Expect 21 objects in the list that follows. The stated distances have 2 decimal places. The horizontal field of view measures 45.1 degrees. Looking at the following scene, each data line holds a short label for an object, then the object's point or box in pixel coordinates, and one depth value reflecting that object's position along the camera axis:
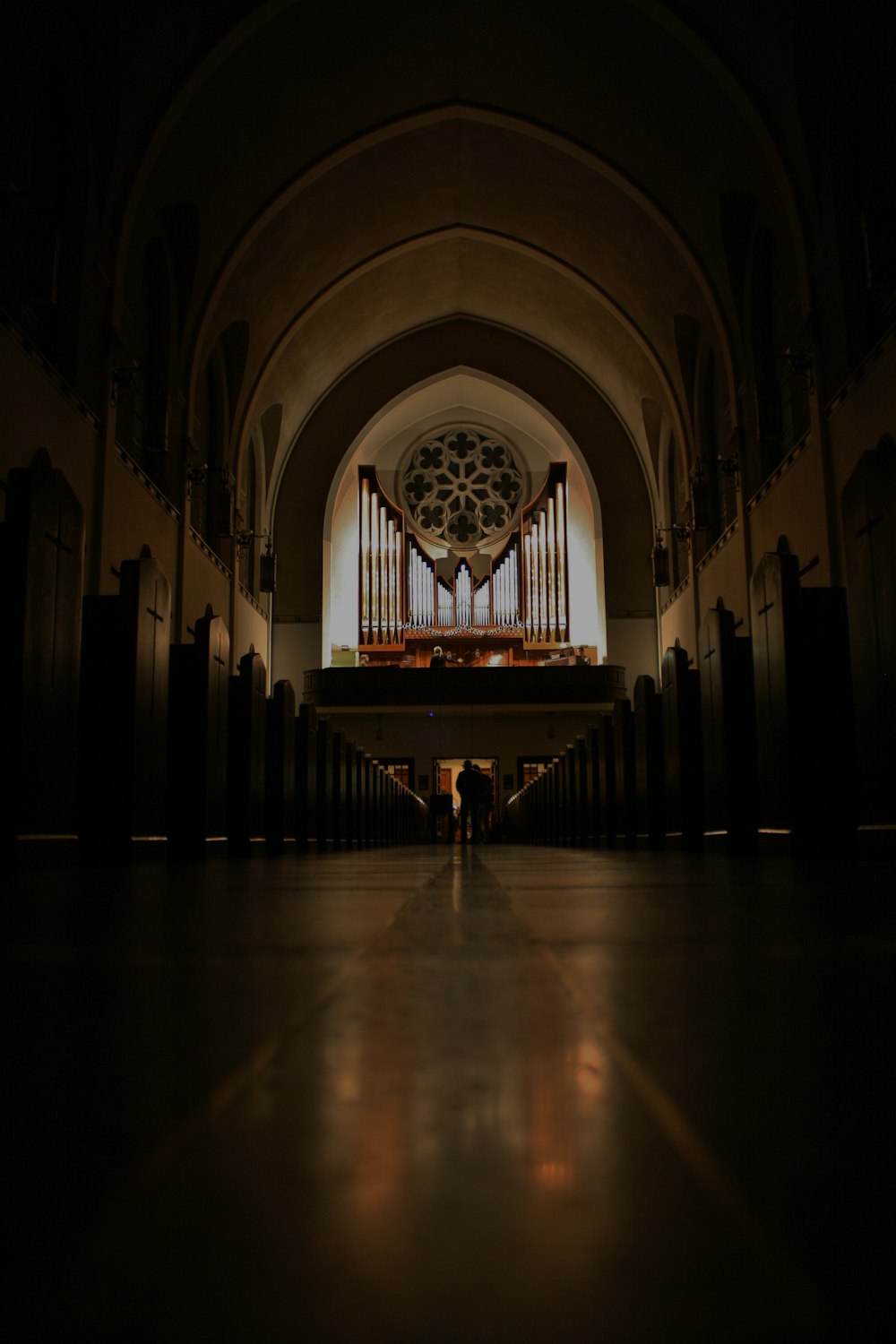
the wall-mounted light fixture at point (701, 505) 15.10
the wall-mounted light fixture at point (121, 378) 11.12
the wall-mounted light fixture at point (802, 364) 11.04
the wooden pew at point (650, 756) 6.82
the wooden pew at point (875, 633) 5.73
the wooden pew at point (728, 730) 5.52
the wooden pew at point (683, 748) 6.41
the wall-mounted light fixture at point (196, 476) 14.38
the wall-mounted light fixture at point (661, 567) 17.80
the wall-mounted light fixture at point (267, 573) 18.41
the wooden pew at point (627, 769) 7.75
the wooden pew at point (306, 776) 8.07
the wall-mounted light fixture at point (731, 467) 13.98
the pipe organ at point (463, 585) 21.45
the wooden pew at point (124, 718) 4.89
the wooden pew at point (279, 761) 7.22
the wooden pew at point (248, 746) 6.71
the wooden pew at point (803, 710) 4.68
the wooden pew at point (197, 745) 5.80
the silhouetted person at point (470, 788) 13.55
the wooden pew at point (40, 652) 4.00
